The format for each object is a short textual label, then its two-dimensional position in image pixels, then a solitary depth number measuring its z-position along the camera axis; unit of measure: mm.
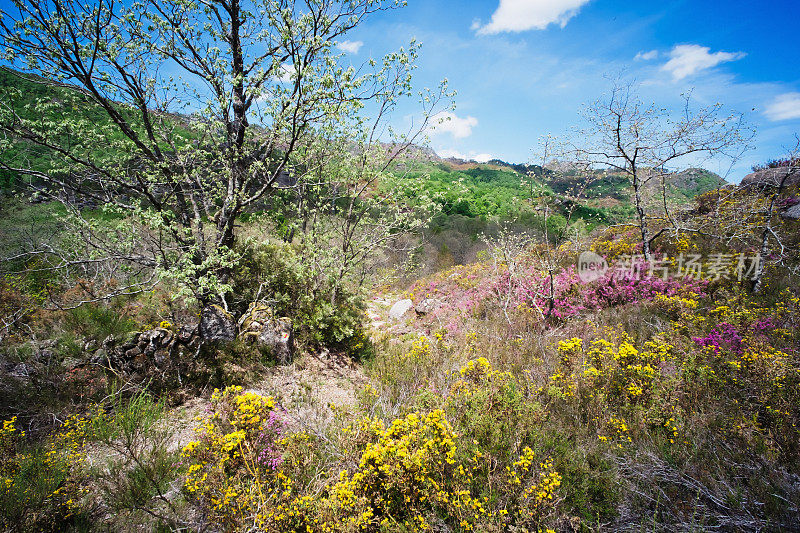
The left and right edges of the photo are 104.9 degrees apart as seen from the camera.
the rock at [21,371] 3669
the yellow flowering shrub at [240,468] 2232
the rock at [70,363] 3885
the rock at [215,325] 4711
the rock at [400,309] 9916
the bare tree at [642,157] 7402
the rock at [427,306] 9375
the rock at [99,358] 3967
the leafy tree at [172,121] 3658
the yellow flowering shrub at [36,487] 2242
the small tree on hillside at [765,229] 6596
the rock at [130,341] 4145
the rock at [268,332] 5059
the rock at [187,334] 4539
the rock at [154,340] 4230
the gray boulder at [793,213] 9466
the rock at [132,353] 4133
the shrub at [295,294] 5629
